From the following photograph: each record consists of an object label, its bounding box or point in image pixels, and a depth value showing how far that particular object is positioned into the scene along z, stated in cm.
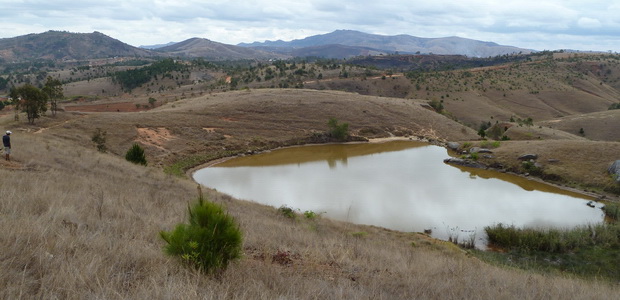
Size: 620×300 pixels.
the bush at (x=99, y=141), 2489
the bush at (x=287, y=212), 1385
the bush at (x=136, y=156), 2227
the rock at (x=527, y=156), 2755
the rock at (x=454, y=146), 3506
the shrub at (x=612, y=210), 1811
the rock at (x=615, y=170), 2259
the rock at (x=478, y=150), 3083
